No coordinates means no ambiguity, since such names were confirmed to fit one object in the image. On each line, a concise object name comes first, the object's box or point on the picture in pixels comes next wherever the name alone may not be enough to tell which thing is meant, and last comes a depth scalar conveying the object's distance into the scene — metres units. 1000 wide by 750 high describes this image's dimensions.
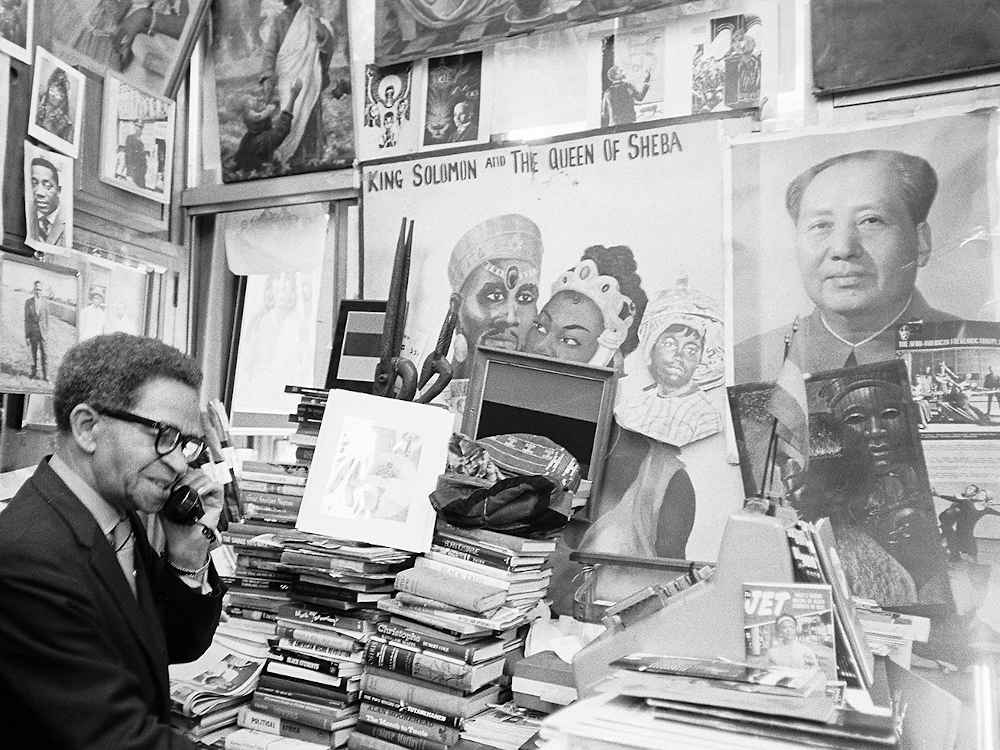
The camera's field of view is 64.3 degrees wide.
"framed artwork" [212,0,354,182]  2.68
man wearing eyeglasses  1.20
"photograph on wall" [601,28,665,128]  2.26
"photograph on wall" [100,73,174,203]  2.65
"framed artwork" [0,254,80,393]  2.22
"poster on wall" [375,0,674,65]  2.31
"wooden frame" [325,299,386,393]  2.43
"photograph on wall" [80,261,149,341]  2.57
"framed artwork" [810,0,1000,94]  1.92
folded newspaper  1.84
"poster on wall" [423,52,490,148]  2.48
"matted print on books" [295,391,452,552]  1.97
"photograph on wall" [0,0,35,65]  2.24
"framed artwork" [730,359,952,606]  1.88
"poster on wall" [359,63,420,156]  2.57
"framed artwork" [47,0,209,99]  2.56
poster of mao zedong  1.91
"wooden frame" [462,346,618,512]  2.18
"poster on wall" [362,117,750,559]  2.14
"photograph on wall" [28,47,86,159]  2.35
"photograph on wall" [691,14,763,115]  2.15
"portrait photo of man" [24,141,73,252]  2.32
